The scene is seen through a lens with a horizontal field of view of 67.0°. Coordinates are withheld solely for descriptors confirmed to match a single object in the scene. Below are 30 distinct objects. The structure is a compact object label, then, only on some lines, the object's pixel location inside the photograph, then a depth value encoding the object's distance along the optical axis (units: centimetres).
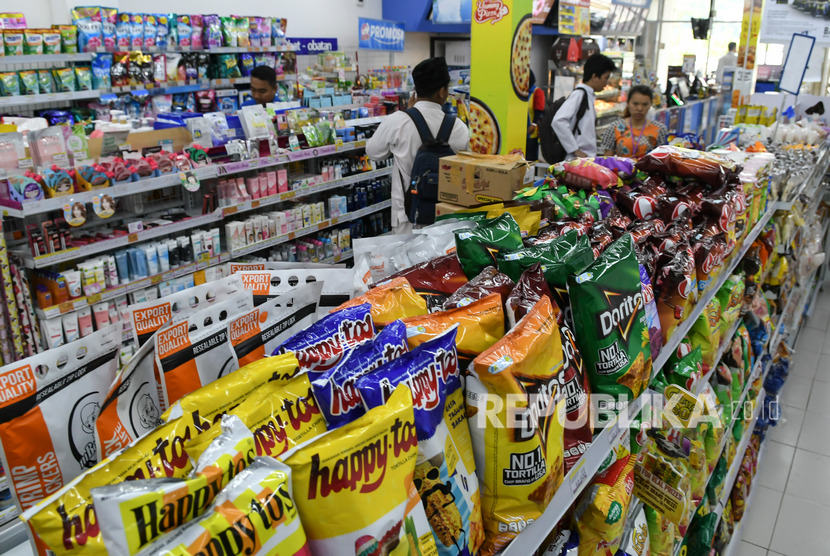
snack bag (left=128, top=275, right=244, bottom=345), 115
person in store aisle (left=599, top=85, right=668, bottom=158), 496
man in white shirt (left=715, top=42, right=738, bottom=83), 947
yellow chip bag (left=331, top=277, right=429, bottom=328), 128
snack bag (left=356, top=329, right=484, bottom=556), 95
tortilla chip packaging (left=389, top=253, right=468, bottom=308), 149
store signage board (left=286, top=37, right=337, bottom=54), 824
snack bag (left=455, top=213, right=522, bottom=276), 152
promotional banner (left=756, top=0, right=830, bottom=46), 491
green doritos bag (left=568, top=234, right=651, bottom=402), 129
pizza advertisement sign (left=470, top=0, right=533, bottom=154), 496
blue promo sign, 890
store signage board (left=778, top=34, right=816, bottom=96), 469
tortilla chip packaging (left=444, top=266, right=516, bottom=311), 132
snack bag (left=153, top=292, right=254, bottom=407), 102
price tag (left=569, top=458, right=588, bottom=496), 124
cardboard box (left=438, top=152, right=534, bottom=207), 263
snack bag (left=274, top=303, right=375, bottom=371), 106
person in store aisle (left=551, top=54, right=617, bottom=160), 530
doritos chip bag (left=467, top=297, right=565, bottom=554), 102
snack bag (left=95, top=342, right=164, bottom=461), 96
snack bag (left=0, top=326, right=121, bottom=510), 91
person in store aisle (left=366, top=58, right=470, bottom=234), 391
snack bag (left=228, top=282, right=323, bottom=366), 114
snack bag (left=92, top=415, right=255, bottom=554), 67
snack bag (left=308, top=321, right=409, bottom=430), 94
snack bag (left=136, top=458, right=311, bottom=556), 68
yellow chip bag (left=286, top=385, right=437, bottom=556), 80
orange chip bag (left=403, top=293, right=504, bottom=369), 115
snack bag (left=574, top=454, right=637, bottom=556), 148
